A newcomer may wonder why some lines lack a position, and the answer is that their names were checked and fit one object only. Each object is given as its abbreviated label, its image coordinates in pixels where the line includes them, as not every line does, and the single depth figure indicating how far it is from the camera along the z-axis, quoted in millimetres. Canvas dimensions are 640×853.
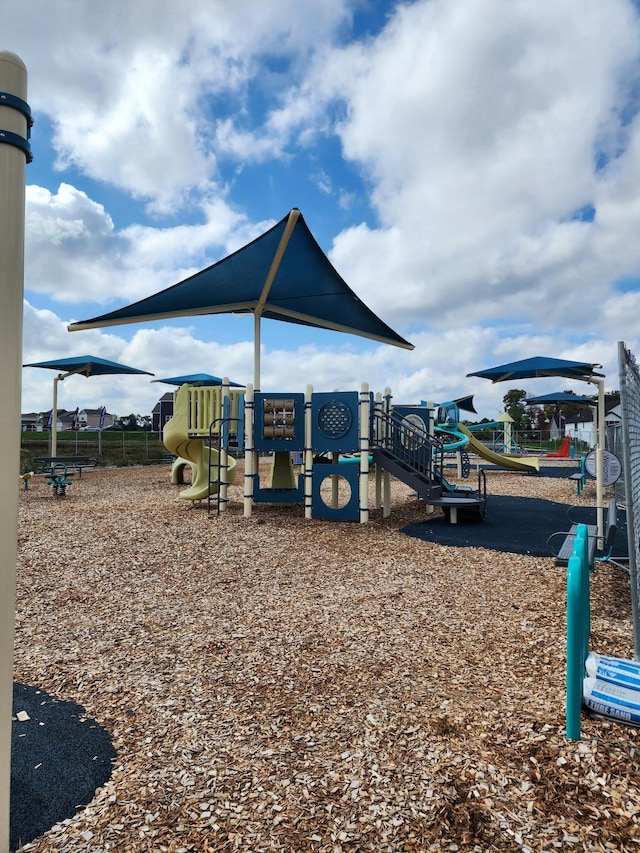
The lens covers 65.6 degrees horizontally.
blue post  2365
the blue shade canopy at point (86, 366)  15477
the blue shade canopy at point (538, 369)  7793
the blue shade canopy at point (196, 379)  18219
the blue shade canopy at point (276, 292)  8031
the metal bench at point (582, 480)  12766
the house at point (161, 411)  55000
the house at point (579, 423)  54481
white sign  5590
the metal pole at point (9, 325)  1572
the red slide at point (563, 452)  28312
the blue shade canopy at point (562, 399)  16838
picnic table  11828
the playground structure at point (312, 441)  8531
